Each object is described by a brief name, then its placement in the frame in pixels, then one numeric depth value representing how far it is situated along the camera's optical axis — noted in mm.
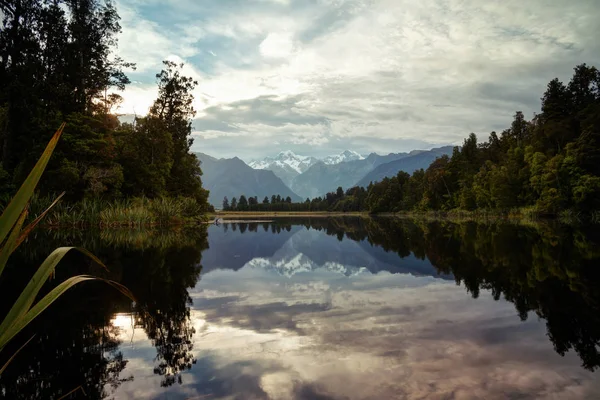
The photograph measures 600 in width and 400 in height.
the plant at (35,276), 2148
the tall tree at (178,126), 50219
